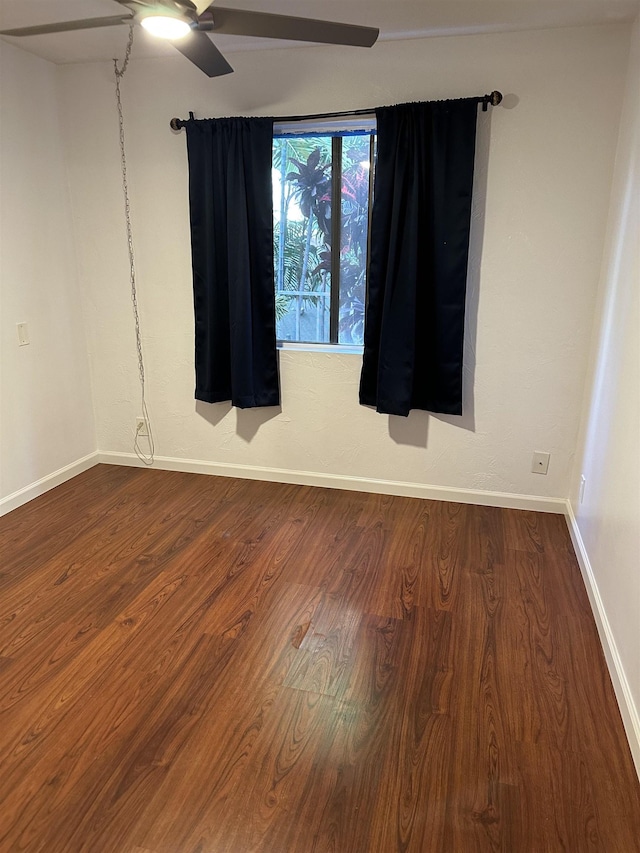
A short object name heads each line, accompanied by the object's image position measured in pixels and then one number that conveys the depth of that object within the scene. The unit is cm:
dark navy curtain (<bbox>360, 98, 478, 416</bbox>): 268
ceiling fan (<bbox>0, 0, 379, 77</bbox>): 160
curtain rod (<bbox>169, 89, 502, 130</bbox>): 257
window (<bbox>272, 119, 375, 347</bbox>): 298
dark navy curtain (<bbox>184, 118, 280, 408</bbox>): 293
